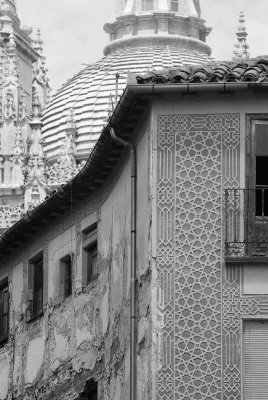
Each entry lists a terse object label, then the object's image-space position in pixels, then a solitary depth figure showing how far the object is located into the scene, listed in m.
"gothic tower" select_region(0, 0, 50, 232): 81.50
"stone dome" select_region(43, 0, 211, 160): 89.94
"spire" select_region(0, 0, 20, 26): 92.06
